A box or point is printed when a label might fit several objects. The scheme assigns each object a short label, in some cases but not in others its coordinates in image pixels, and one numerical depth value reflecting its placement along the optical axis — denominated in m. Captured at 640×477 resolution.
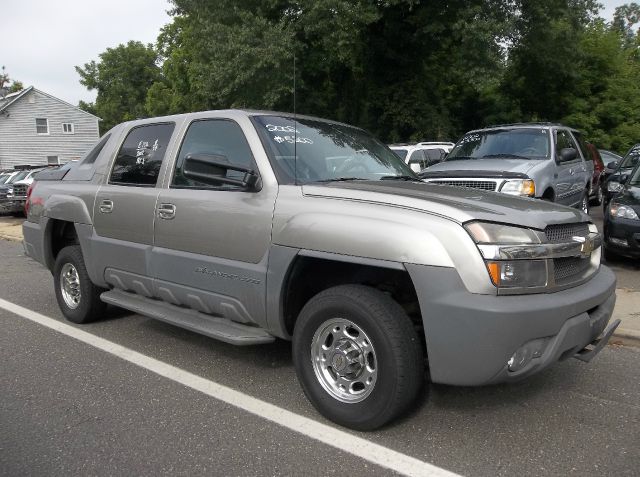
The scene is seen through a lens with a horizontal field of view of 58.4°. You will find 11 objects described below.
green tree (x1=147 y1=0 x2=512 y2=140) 18.16
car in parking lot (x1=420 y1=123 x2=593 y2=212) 7.54
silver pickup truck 2.90
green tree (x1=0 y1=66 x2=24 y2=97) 62.47
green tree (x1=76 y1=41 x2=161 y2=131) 66.75
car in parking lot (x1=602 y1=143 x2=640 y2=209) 9.94
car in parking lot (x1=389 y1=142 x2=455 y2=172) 11.64
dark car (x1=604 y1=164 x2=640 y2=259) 7.17
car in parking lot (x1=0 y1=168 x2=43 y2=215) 18.55
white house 38.78
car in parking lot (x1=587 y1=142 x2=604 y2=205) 11.63
